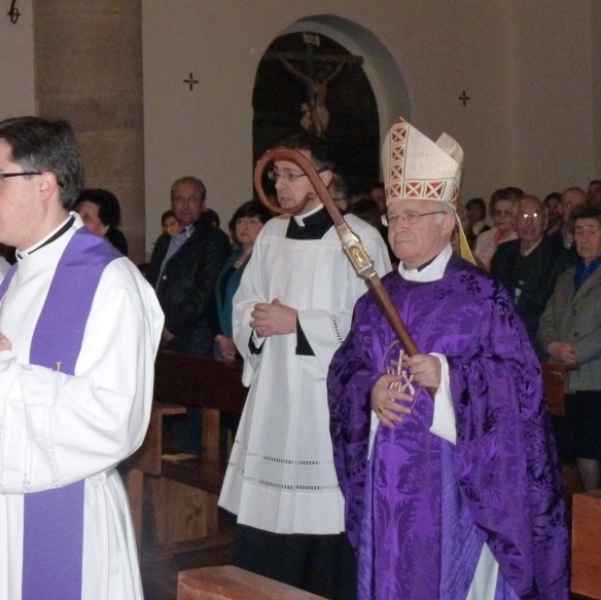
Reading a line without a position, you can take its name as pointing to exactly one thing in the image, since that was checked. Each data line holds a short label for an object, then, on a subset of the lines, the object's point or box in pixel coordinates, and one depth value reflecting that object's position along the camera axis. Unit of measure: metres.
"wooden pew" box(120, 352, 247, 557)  5.82
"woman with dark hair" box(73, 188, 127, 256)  5.81
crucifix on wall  13.57
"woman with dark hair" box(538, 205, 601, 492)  6.26
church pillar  9.99
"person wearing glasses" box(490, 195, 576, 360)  7.07
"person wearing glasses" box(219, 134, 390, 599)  4.66
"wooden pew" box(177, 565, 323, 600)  2.14
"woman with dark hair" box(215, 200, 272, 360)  7.03
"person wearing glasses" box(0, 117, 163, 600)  2.72
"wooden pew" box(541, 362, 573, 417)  5.24
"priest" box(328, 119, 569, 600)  3.56
